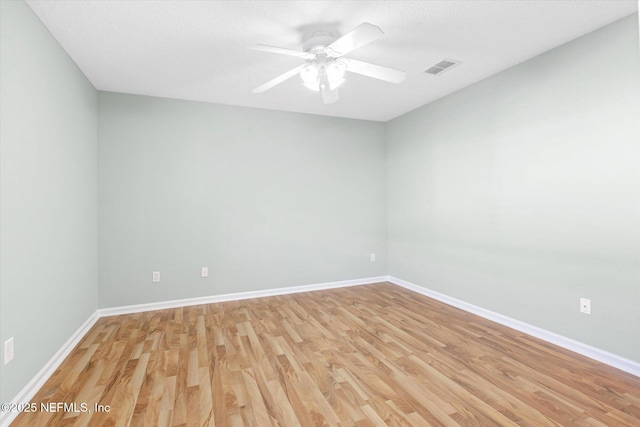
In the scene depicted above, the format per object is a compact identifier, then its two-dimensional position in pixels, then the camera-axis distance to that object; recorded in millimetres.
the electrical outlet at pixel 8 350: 1567
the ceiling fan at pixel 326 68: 2071
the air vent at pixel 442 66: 2650
